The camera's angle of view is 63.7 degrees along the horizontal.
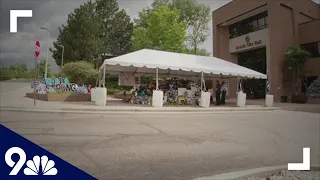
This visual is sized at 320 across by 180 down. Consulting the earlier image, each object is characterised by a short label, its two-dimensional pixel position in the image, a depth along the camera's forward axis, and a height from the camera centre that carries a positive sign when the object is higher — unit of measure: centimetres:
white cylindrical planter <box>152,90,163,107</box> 1366 -38
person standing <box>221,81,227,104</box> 1817 -12
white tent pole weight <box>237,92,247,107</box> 1658 -49
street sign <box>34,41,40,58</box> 963 +161
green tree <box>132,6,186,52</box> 2916 +682
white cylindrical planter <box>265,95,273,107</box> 1699 -63
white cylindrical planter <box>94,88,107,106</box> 1322 -38
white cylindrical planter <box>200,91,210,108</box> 1494 -51
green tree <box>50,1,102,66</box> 3038 +604
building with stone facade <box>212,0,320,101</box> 1714 +493
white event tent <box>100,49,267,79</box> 1362 +156
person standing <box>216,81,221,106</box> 1741 -19
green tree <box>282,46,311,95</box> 1969 +249
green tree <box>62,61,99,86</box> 2653 +181
